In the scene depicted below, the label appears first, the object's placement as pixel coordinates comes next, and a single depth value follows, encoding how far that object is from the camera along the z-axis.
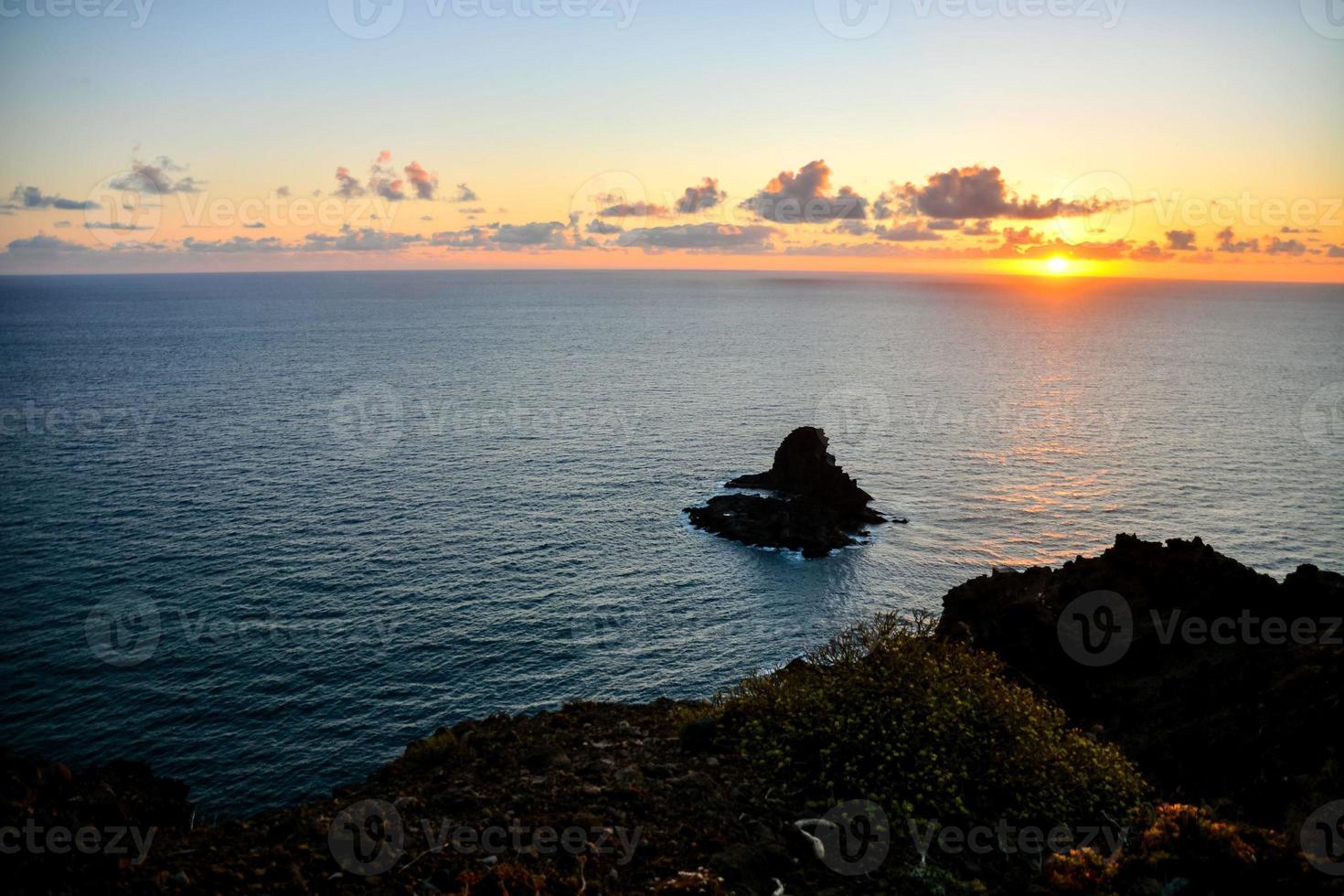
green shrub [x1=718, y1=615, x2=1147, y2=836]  20.36
